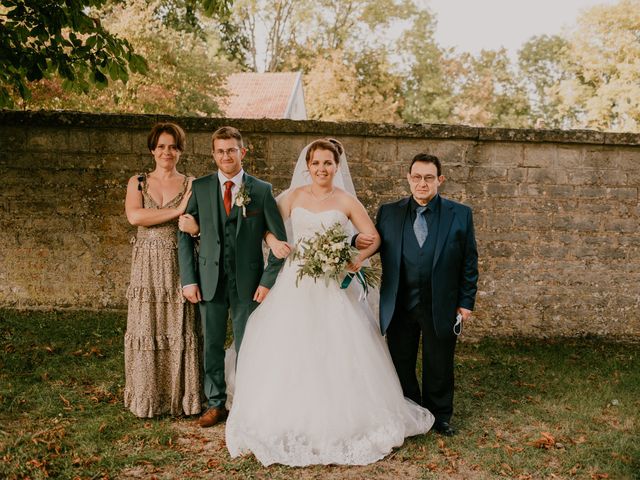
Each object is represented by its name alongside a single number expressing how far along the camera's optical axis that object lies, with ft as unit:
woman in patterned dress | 13.88
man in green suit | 13.61
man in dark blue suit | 13.28
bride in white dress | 12.19
